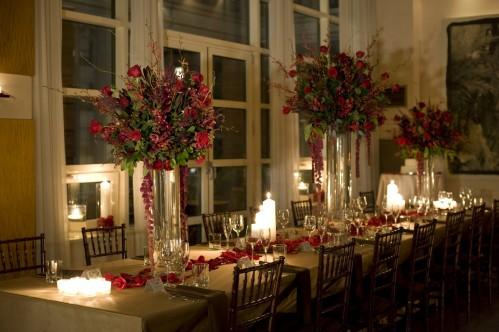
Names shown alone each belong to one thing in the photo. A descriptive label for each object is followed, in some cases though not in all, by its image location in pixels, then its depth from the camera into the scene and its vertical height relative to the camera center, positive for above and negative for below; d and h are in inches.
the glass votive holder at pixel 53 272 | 167.9 -19.9
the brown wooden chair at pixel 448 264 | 243.8 -29.8
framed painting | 404.8 +47.7
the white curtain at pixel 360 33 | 411.8 +80.7
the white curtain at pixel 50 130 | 237.9 +16.9
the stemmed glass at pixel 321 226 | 229.8 -14.3
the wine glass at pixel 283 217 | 234.1 -11.6
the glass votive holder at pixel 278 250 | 200.5 -18.8
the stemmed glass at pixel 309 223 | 227.8 -13.2
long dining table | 141.1 -24.6
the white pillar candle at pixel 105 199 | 273.3 -6.0
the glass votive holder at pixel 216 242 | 216.8 -17.9
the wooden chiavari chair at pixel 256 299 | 146.7 -24.5
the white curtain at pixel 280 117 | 350.3 +29.5
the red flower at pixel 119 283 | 162.2 -21.8
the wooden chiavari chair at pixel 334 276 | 173.6 -23.0
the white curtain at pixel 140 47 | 271.1 +48.7
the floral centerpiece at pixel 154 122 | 170.7 +13.7
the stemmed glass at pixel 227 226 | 207.5 -12.7
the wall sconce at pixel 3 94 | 222.6 +26.6
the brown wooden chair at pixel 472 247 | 267.1 -26.1
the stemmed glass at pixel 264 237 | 196.4 -14.9
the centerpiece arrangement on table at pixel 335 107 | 253.3 +24.5
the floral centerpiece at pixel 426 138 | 324.8 +17.2
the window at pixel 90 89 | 263.3 +32.9
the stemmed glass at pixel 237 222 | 206.1 -11.4
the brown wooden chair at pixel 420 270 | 218.4 -26.7
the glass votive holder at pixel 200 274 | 162.6 -20.2
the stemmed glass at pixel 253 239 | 197.3 -15.4
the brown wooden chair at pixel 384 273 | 195.5 -25.7
